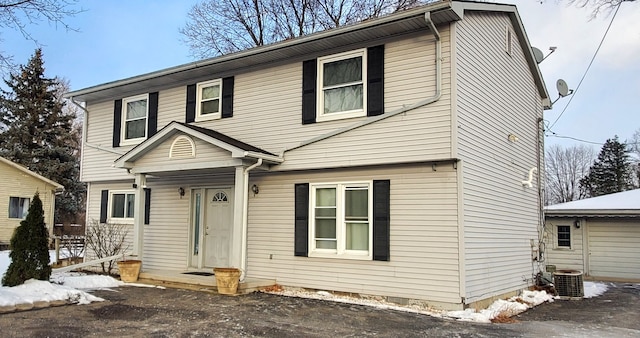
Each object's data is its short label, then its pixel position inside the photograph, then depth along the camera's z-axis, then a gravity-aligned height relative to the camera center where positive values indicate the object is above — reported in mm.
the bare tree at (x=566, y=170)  54219 +5615
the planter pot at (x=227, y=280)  9367 -1232
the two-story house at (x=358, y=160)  8727 +1086
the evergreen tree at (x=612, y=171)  39531 +3963
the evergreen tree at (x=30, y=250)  8117 -660
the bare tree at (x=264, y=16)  21672 +8998
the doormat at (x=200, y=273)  11355 -1356
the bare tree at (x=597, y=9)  10070 +4322
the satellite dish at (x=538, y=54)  13453 +4414
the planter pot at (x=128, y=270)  10938 -1260
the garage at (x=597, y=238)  15992 -600
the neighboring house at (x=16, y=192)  22781 +837
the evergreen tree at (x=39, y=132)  29125 +4646
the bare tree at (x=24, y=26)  9491 +3613
